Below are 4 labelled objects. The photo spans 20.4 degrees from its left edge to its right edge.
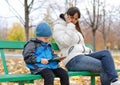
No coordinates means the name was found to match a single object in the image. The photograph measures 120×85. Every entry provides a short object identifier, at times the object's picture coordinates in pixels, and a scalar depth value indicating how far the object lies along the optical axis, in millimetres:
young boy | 3964
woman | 4531
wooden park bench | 3695
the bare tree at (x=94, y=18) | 15380
